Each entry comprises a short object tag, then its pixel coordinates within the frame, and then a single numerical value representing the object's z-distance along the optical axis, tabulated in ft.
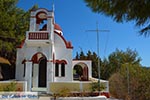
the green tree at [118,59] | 153.70
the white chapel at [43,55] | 70.44
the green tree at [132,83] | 84.57
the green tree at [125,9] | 20.53
